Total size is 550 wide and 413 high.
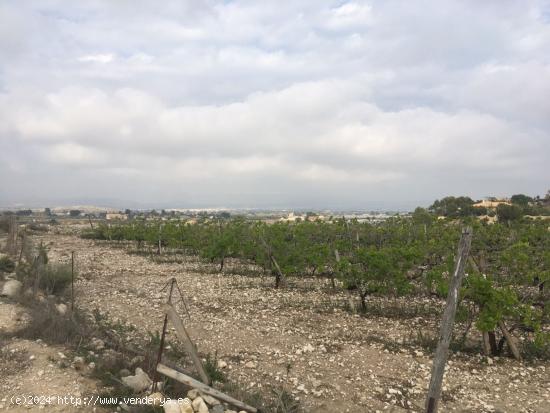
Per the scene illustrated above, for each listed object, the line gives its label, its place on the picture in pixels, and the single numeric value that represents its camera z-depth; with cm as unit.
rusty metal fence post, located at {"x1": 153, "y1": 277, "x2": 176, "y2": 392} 591
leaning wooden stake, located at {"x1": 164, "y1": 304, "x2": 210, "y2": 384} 591
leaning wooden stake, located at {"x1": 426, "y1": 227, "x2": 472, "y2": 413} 554
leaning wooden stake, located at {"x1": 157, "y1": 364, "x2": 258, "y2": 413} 587
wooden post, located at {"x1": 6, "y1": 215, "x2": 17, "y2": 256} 2002
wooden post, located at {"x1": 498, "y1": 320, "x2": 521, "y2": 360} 930
